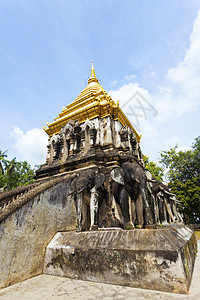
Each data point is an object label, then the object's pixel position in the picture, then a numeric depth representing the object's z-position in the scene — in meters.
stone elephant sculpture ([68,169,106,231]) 5.17
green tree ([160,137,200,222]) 19.96
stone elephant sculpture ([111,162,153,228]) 4.79
